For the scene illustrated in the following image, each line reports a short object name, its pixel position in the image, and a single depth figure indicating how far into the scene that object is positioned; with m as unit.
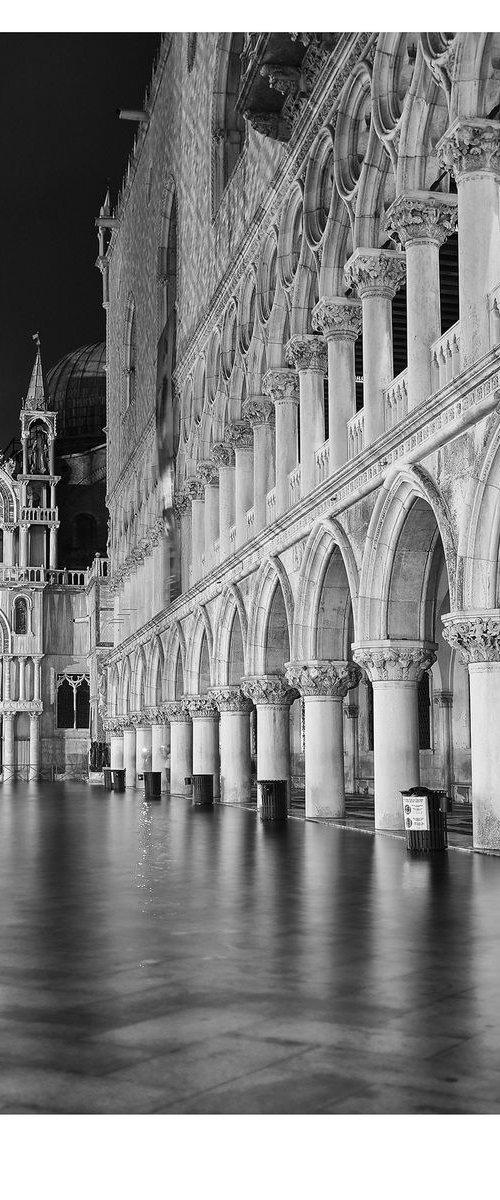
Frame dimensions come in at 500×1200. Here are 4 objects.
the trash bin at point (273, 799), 21.45
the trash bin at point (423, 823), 14.57
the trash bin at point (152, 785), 31.91
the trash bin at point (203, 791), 27.55
